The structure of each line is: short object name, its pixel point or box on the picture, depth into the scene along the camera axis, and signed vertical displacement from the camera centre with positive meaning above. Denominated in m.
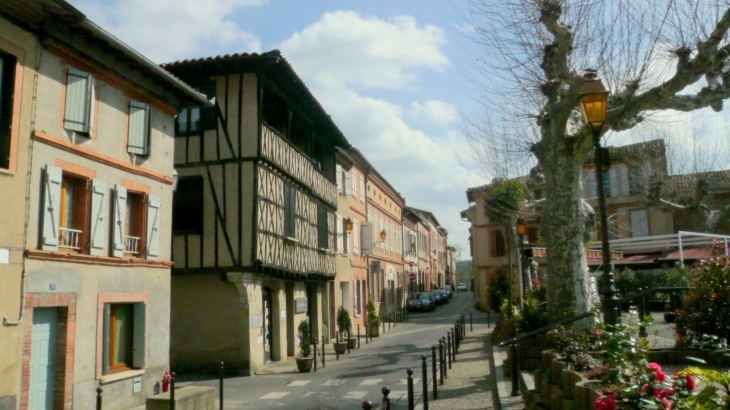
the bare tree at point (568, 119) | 10.76 +3.03
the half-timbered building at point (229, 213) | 17.83 +2.56
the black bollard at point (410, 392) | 8.44 -1.26
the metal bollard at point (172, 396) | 9.91 -1.40
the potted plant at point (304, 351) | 17.91 -1.44
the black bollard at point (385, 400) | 5.92 -0.94
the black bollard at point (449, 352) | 15.38 -1.32
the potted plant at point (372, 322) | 28.33 -0.98
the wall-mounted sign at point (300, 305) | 22.00 -0.13
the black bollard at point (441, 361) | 12.97 -1.30
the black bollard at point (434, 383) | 11.47 -1.51
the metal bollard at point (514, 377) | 9.97 -1.28
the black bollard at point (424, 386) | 9.57 -1.38
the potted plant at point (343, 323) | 24.91 -0.88
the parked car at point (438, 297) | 52.64 +0.07
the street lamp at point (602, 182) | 8.59 +1.52
